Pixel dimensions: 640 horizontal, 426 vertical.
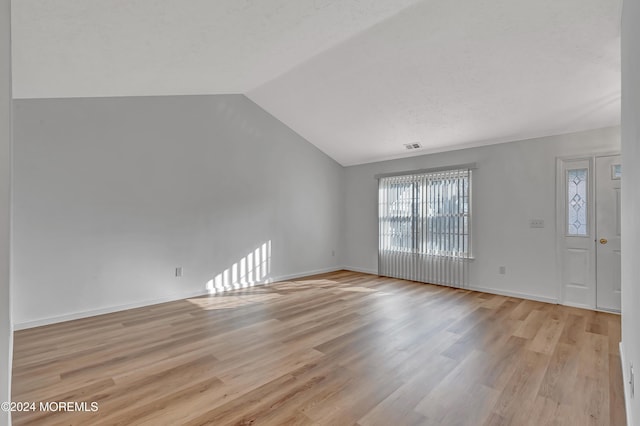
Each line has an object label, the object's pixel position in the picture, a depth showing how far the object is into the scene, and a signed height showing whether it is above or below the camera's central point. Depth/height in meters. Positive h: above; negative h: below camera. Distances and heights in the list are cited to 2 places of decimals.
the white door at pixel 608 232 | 3.92 -0.26
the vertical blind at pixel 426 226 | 5.25 -0.25
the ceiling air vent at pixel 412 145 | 5.52 +1.24
